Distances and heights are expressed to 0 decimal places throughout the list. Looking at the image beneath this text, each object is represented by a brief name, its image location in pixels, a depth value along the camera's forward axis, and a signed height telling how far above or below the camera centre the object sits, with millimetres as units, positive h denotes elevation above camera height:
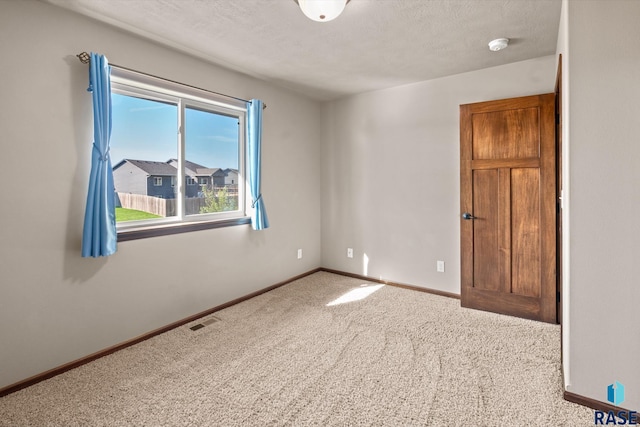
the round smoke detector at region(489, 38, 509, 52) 2688 +1376
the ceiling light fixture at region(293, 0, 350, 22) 2000 +1265
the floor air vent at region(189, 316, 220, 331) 2963 -1045
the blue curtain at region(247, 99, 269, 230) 3543 +585
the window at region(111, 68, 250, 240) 2668 +535
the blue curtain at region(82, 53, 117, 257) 2295 +254
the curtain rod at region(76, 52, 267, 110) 2281 +1090
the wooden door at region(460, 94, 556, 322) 2953 +26
